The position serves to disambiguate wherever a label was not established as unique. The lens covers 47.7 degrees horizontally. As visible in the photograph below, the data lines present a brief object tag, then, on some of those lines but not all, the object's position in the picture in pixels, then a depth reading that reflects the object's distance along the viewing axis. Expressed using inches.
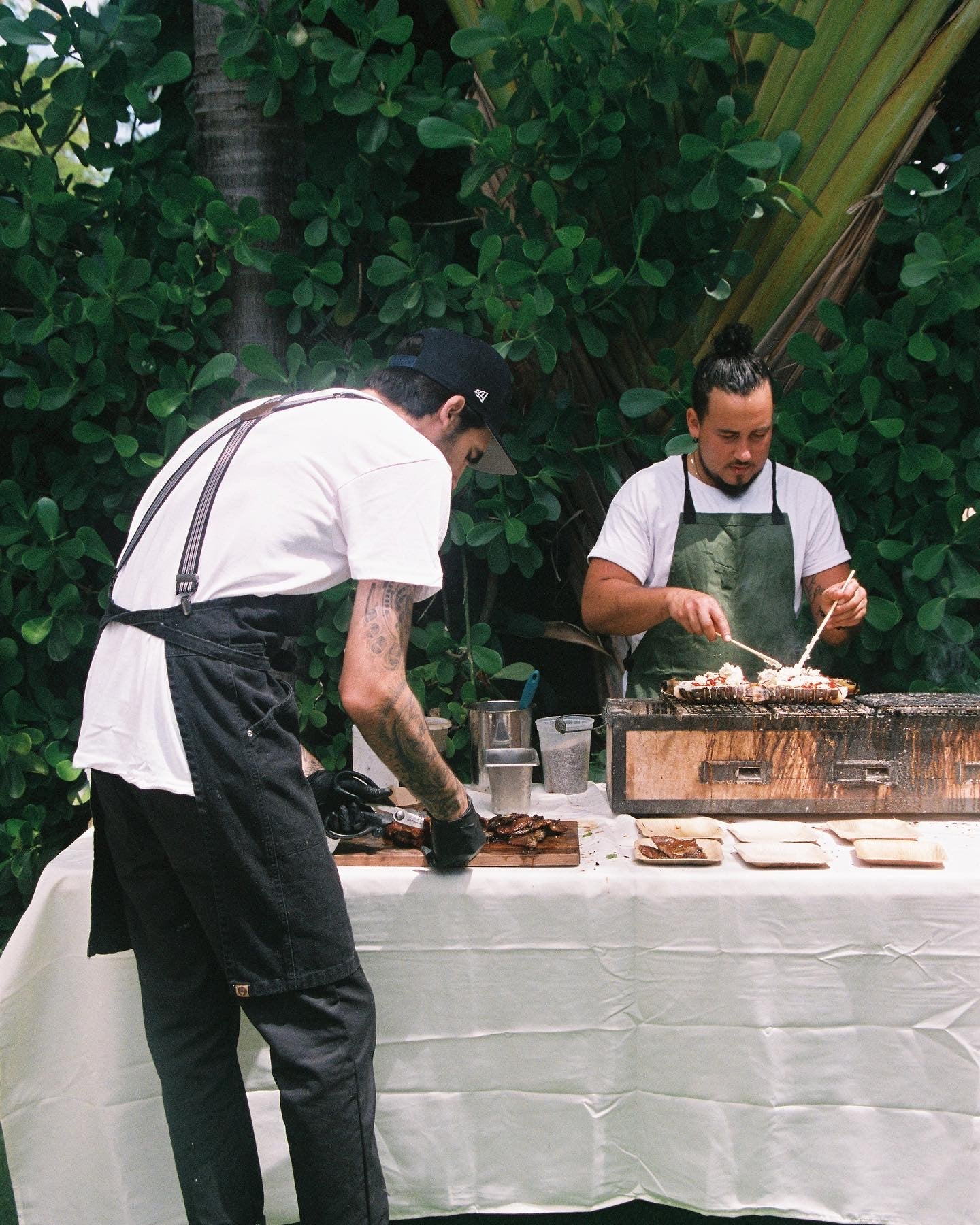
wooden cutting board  76.2
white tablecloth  75.2
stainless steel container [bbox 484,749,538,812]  89.2
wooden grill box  87.7
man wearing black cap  64.3
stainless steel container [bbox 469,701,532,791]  95.1
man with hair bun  113.0
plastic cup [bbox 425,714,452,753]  97.1
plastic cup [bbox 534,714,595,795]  95.9
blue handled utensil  97.0
